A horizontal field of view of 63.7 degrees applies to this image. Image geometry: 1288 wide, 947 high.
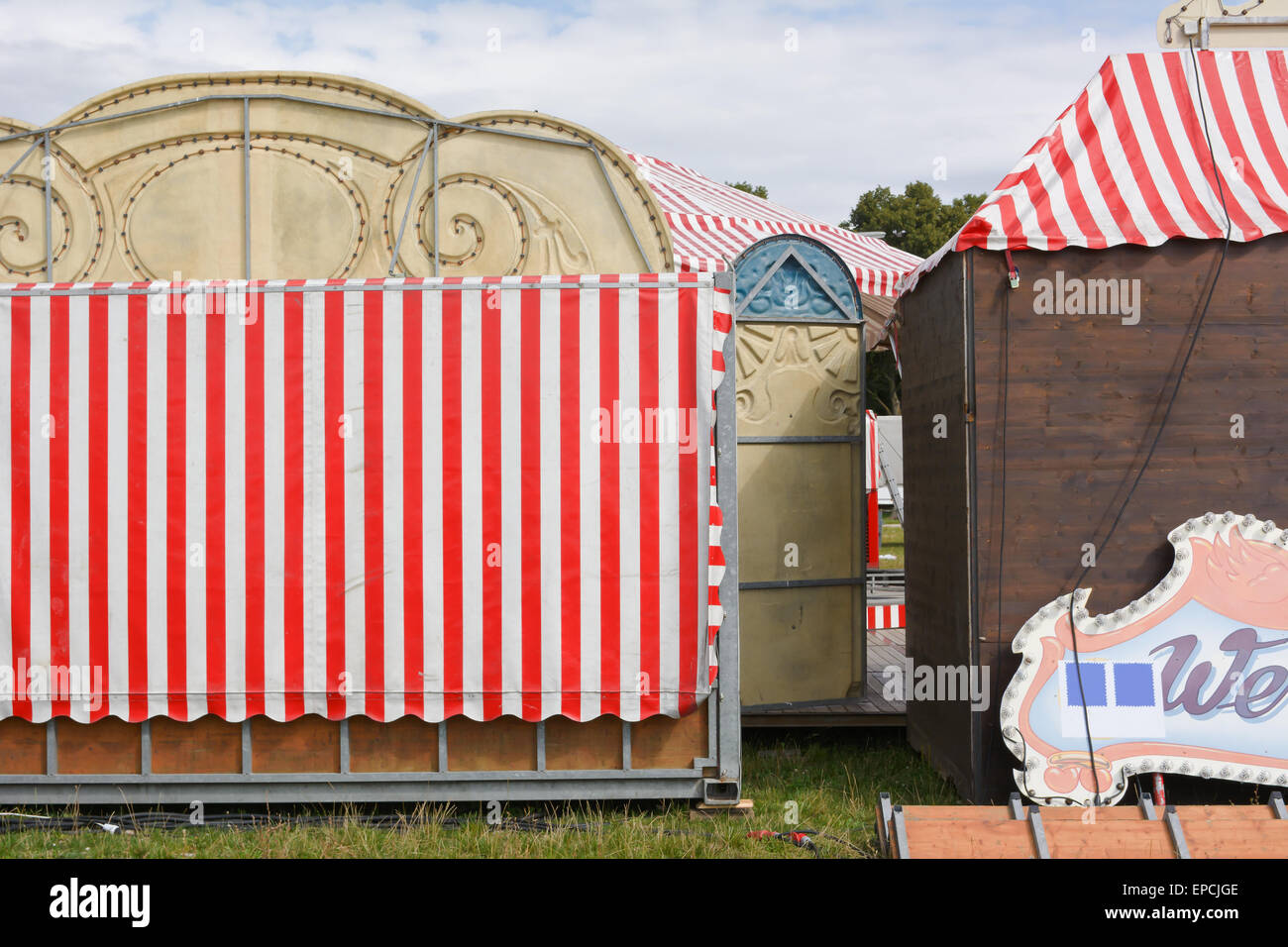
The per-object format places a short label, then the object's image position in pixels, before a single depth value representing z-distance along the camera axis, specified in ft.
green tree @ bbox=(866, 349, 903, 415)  112.06
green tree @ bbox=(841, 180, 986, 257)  125.80
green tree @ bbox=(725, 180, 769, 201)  135.85
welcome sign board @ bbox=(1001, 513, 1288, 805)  17.72
